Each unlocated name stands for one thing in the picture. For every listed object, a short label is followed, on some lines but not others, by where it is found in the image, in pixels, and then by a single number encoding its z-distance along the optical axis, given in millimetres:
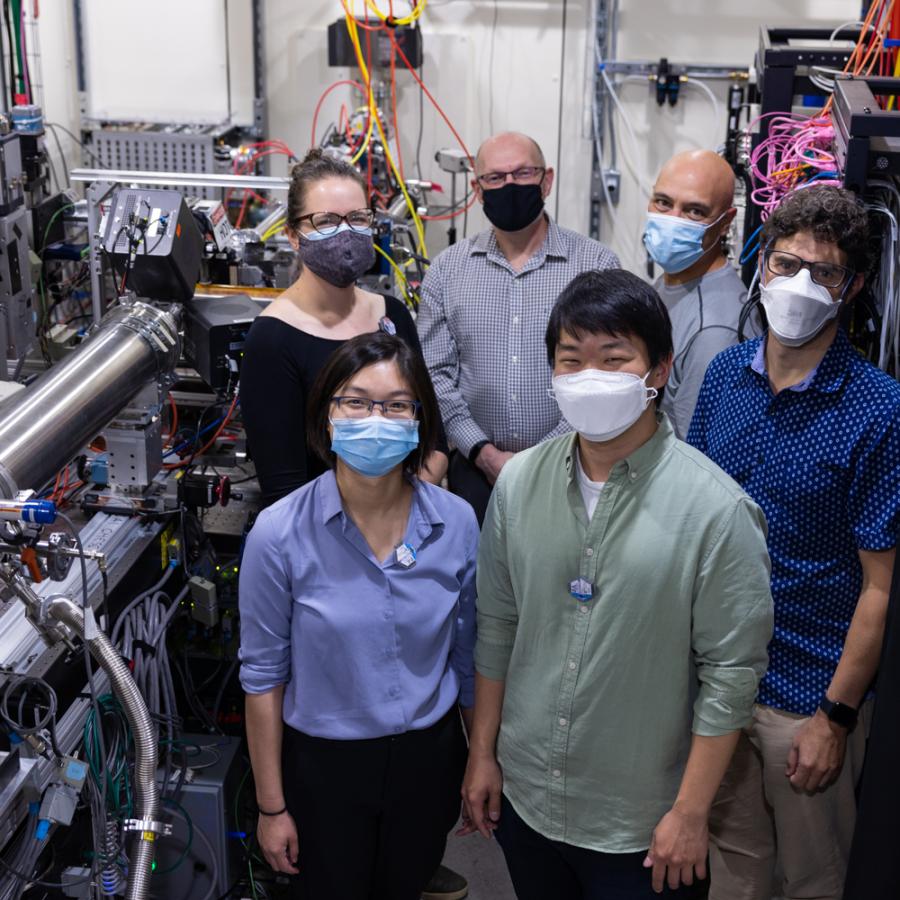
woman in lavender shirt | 1781
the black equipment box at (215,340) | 2578
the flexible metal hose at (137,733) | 1837
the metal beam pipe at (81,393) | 1943
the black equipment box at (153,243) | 2512
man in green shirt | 1575
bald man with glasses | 2729
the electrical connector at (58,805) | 1945
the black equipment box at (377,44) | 4957
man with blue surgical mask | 2303
